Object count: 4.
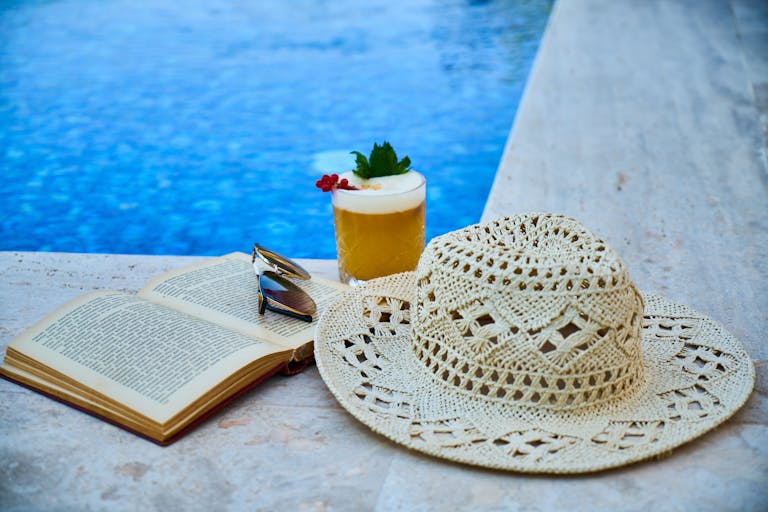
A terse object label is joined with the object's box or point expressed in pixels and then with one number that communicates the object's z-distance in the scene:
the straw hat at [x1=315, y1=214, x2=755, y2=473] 0.98
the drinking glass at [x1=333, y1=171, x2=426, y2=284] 1.45
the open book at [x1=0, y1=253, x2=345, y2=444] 1.09
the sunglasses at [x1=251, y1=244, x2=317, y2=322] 1.32
